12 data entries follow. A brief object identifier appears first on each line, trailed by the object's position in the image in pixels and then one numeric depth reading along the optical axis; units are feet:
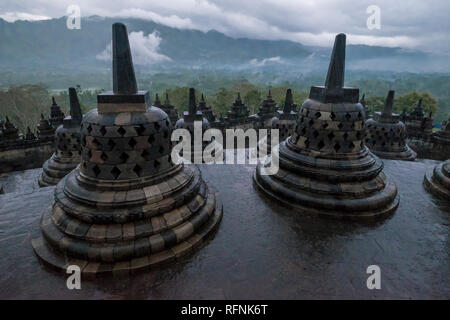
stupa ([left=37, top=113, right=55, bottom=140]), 54.90
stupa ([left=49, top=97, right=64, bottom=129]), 60.70
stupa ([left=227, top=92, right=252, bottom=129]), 73.81
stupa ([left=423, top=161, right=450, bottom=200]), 24.20
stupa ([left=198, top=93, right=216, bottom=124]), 71.33
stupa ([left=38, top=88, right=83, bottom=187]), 40.50
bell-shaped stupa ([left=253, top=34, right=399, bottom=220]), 21.57
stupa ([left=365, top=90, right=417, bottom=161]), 50.75
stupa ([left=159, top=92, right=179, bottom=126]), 74.36
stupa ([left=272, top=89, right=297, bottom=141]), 53.11
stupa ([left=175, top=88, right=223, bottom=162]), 39.34
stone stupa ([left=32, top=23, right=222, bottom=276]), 15.89
